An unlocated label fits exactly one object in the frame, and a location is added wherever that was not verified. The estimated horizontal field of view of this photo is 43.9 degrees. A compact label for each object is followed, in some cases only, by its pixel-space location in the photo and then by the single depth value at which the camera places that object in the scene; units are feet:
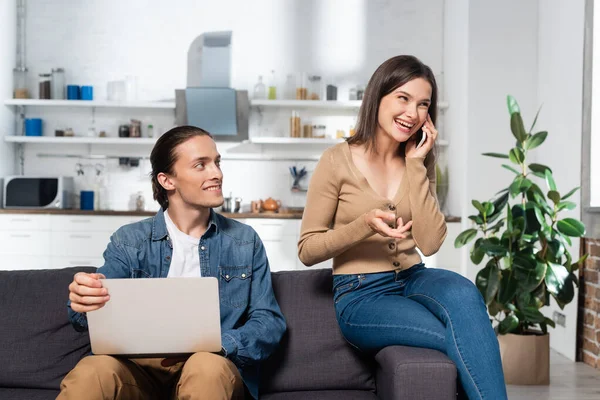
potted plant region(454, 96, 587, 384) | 12.74
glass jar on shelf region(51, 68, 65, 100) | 20.72
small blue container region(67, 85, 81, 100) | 20.58
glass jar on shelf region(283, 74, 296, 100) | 20.74
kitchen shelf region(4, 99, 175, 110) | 20.27
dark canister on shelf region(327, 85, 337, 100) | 20.61
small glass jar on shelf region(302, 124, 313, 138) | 20.56
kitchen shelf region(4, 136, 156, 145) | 20.26
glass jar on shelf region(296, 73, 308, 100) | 20.49
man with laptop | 5.95
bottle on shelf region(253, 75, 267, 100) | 20.75
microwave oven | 19.61
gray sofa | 7.41
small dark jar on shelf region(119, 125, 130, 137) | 20.70
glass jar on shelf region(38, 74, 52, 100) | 20.67
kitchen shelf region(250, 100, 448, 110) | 20.12
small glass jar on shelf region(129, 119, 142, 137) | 20.59
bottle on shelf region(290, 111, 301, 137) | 20.42
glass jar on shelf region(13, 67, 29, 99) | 20.75
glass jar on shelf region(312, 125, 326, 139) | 20.49
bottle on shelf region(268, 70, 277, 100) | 20.59
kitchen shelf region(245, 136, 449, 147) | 20.10
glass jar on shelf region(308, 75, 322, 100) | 20.63
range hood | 19.88
